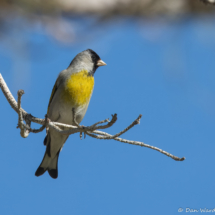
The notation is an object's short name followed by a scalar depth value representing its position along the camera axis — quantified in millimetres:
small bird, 8617
